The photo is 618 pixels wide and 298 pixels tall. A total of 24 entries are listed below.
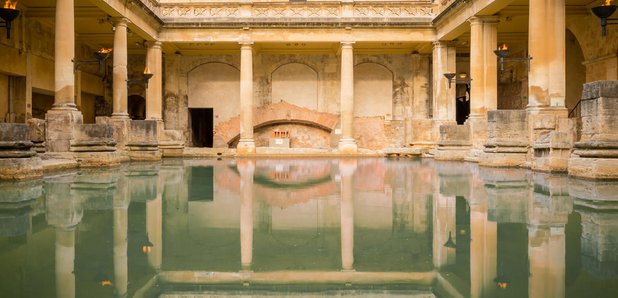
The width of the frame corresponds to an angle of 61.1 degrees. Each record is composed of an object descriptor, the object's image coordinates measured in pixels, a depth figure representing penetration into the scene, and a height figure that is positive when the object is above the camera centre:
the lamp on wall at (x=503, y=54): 14.81 +2.70
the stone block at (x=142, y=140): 18.09 +0.29
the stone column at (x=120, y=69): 18.45 +2.85
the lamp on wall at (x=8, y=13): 10.65 +2.77
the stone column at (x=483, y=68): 18.34 +2.85
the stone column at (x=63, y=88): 13.10 +1.59
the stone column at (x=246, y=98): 23.73 +2.31
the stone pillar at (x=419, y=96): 27.62 +2.73
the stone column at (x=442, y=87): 22.66 +2.68
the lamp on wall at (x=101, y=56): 14.91 +2.65
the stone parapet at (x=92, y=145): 13.25 +0.08
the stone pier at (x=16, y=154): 9.36 -0.10
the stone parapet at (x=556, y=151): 11.31 -0.07
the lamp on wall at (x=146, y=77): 19.30 +2.65
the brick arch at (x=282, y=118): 27.86 +1.60
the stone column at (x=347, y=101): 23.62 +2.17
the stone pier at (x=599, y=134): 8.85 +0.24
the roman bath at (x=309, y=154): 3.31 -0.17
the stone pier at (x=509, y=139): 13.66 +0.23
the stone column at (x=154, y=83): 23.17 +2.89
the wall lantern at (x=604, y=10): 10.51 +2.77
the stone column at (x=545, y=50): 13.30 +2.54
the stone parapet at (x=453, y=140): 18.78 +0.29
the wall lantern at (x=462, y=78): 26.25 +3.69
